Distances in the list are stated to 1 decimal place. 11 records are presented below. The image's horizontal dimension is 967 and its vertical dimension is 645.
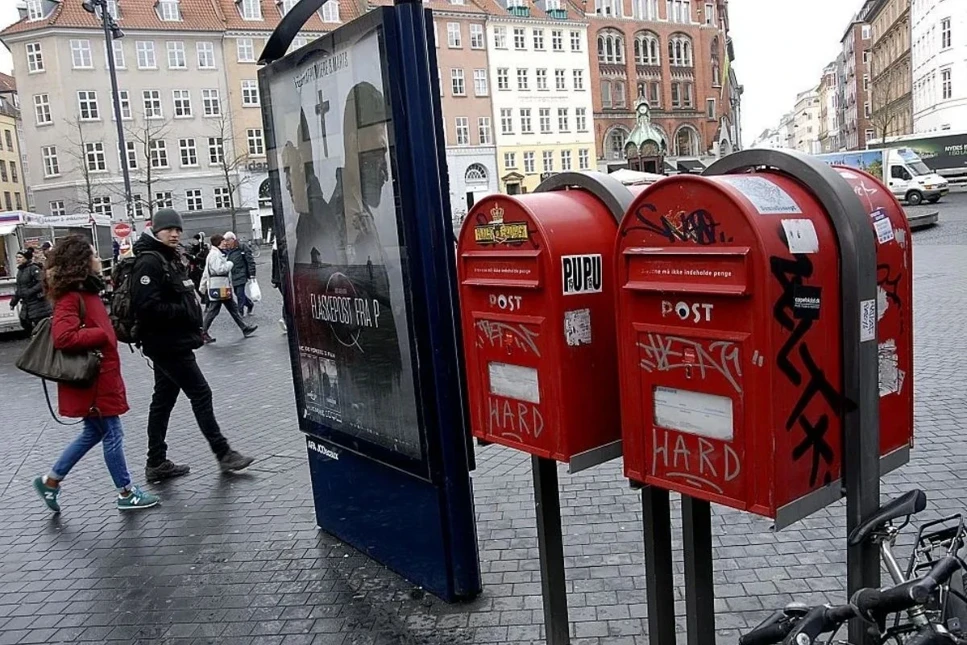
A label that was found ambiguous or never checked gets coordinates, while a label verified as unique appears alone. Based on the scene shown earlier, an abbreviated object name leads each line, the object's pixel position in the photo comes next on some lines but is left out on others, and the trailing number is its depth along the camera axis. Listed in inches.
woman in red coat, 211.5
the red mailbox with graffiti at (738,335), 89.4
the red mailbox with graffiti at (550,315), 115.9
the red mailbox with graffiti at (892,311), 101.0
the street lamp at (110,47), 805.6
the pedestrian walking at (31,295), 542.3
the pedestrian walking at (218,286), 536.7
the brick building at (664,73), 2780.5
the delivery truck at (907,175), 1264.8
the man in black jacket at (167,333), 231.1
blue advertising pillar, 143.0
